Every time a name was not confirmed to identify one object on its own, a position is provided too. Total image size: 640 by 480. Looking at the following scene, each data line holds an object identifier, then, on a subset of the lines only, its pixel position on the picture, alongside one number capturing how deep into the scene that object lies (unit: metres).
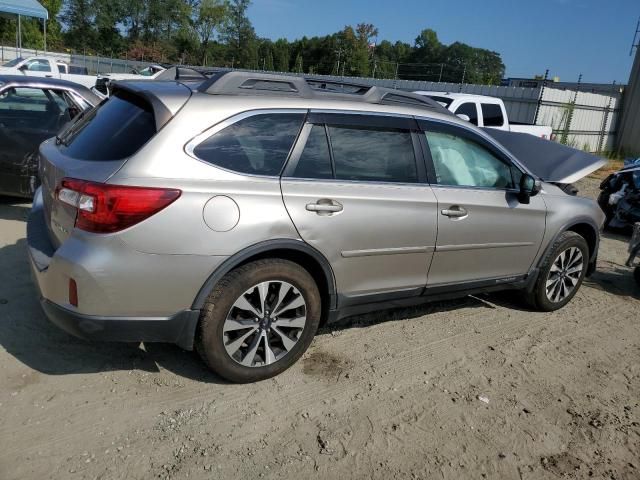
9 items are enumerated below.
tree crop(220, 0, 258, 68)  66.56
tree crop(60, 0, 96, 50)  61.88
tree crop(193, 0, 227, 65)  65.38
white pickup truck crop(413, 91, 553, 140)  10.95
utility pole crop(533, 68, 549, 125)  17.53
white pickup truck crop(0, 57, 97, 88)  17.99
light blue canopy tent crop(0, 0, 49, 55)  22.19
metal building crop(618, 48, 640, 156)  20.78
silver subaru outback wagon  2.90
